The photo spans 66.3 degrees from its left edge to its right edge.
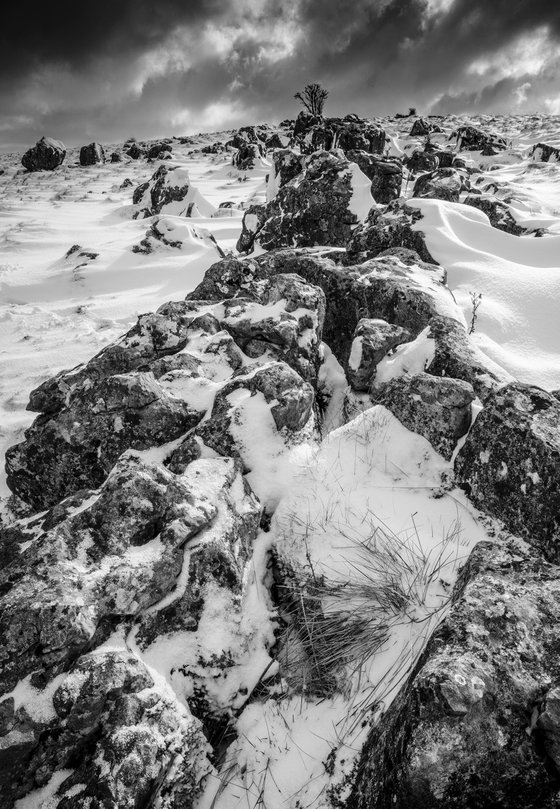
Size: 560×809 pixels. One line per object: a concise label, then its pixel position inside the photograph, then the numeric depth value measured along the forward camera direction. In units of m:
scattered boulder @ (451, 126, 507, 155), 26.05
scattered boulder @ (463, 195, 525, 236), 8.50
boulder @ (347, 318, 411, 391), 3.80
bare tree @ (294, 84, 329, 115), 28.03
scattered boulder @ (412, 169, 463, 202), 9.43
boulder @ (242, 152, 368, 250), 7.41
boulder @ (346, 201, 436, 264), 6.36
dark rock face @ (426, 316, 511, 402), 3.27
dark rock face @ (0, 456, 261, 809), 1.53
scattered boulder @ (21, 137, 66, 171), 25.88
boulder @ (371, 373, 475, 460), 2.87
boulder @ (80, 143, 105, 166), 28.47
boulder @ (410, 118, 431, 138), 30.34
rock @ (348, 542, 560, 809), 1.24
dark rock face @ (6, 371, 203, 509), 3.08
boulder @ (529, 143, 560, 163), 21.67
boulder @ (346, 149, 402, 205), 10.14
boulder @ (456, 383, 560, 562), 2.22
